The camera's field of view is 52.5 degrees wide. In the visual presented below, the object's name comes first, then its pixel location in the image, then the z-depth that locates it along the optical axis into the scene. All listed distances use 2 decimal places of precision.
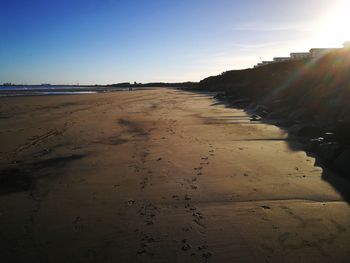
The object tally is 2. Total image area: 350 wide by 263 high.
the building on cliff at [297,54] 63.71
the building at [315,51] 46.49
